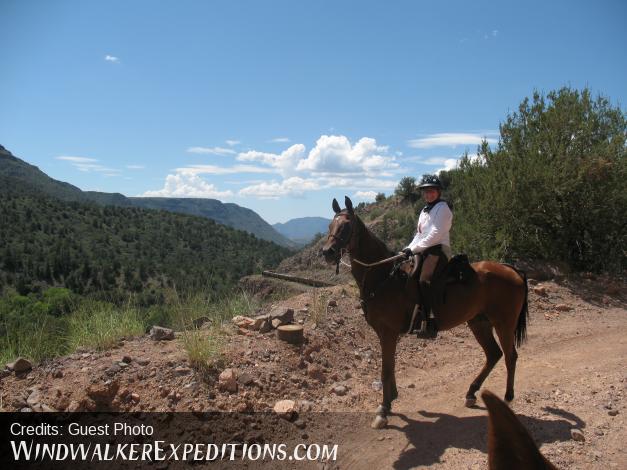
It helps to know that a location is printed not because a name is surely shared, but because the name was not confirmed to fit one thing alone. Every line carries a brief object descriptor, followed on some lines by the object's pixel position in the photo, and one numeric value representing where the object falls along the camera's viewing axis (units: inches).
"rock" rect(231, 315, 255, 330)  286.1
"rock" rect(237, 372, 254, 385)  218.2
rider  204.4
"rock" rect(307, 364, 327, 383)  246.1
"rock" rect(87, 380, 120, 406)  193.5
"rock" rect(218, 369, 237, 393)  211.3
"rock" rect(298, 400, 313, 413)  210.7
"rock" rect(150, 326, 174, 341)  262.7
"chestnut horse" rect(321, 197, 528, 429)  205.8
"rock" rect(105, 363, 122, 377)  210.6
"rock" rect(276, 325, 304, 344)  265.9
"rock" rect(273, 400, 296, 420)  202.1
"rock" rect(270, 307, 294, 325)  284.5
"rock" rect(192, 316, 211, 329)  279.7
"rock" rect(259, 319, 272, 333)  278.4
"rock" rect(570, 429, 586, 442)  175.2
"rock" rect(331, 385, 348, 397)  234.7
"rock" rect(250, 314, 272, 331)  283.4
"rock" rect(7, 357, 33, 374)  212.8
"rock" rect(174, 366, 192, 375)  215.5
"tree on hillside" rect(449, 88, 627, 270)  458.3
